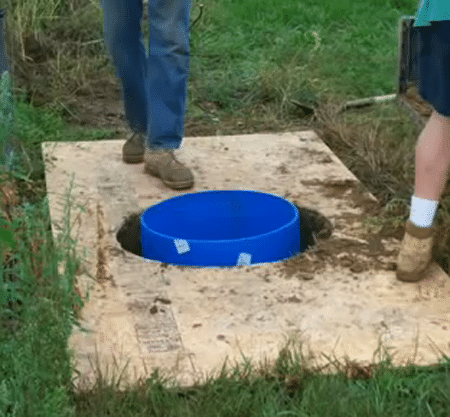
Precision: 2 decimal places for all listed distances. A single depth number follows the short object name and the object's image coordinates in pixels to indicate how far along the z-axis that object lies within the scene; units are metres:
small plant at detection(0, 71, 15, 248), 3.12
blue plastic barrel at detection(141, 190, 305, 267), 3.77
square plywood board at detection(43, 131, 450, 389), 3.06
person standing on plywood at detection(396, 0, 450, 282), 3.17
